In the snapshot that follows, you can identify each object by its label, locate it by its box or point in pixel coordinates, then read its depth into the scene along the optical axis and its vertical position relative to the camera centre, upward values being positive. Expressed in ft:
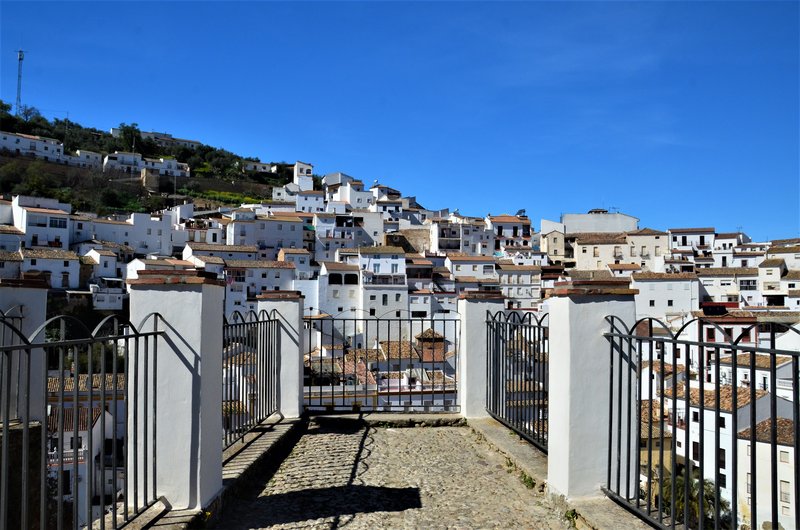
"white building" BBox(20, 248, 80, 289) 165.56 +3.49
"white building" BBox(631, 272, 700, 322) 181.57 -4.44
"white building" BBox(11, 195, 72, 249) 184.34 +17.12
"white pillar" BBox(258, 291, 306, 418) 25.96 -3.05
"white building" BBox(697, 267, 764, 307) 187.83 -2.03
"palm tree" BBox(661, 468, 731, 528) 14.63 -12.66
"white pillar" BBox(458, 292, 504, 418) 26.18 -3.17
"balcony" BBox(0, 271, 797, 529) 13.76 -4.69
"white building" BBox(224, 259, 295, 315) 177.37 -0.15
